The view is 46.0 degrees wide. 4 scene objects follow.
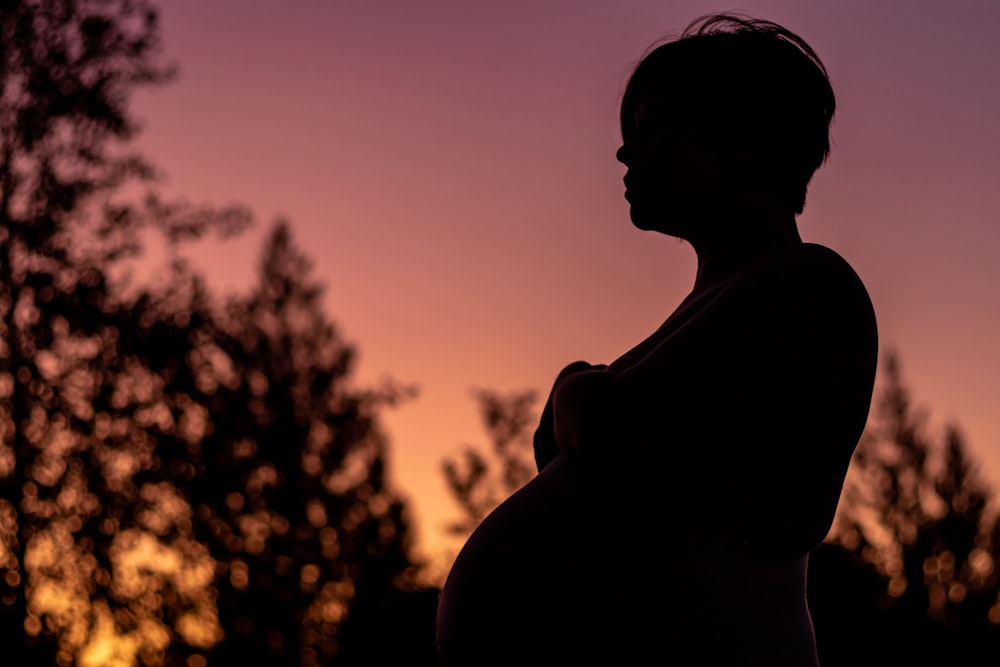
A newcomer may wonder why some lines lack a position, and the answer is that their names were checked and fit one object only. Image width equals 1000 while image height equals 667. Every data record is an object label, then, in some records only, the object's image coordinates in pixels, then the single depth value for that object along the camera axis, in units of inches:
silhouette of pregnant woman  74.6
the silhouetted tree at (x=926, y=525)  1154.0
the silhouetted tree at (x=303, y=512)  959.6
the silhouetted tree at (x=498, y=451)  897.5
